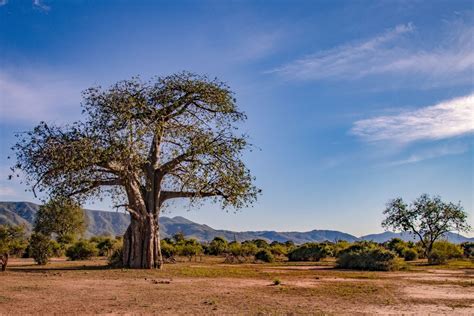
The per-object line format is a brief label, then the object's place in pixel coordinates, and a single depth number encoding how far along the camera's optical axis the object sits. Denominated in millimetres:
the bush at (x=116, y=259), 28505
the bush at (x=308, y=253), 46750
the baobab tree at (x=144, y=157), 25125
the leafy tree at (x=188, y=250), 45862
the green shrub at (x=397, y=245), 52003
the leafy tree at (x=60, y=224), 62650
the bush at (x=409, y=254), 49531
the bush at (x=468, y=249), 53438
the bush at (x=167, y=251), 43094
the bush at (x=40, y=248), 32125
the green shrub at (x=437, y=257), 40750
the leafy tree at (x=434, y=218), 54594
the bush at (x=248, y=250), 47734
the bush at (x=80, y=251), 43281
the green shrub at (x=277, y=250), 55531
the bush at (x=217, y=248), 59688
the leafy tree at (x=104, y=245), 53438
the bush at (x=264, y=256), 43266
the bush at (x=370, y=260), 30359
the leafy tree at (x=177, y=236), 83562
